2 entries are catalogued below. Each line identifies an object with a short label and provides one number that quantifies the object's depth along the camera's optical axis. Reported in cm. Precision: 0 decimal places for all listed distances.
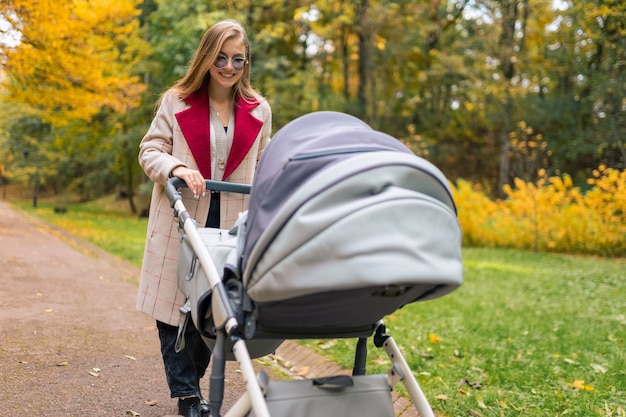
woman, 293
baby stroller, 168
